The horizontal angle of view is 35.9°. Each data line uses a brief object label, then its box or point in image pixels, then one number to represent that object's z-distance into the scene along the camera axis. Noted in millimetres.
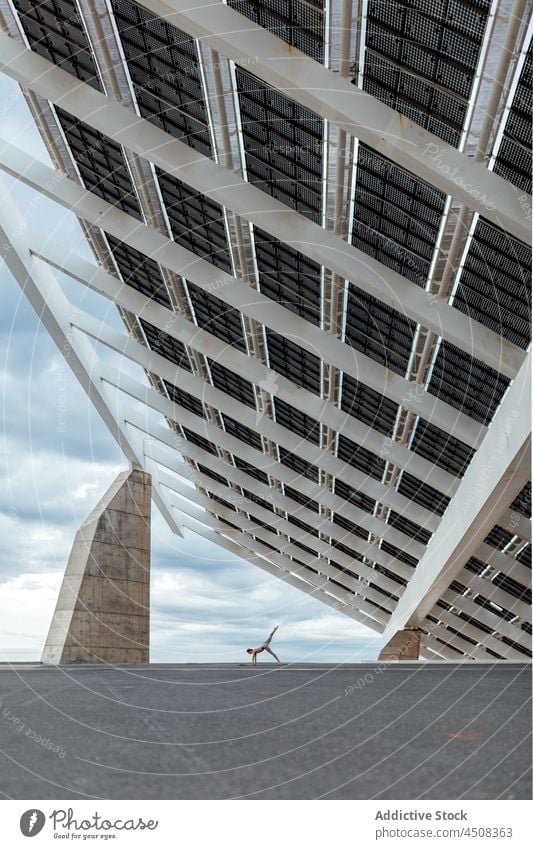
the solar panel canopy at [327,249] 12500
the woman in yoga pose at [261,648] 23025
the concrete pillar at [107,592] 25703
